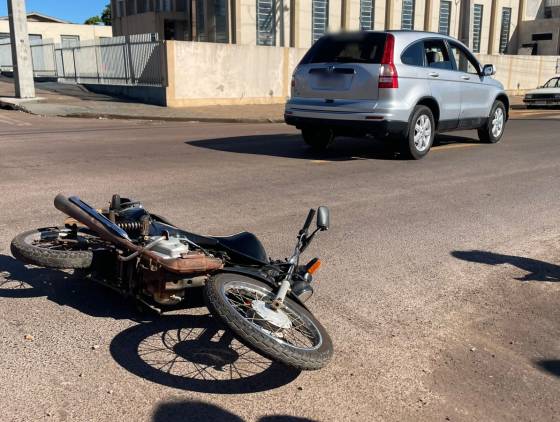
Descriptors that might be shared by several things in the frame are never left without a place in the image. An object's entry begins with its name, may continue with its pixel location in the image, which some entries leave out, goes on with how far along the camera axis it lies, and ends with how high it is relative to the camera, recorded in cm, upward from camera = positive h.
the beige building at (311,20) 2936 +230
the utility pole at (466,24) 2253 +140
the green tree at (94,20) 8388 +579
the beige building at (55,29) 4994 +279
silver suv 895 -42
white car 2295 -138
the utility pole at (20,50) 2030 +40
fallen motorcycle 300 -117
